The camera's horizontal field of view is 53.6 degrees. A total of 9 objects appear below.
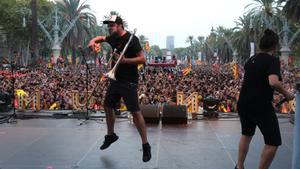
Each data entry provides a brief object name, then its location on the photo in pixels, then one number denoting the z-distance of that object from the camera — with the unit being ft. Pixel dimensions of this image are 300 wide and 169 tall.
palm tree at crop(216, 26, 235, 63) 199.35
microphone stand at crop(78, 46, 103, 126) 20.32
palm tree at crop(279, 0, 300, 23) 78.37
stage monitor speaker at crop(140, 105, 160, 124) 20.43
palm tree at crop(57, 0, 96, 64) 133.54
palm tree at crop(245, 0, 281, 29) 120.15
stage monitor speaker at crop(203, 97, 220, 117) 24.20
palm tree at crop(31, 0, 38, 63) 77.17
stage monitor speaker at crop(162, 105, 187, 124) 20.51
